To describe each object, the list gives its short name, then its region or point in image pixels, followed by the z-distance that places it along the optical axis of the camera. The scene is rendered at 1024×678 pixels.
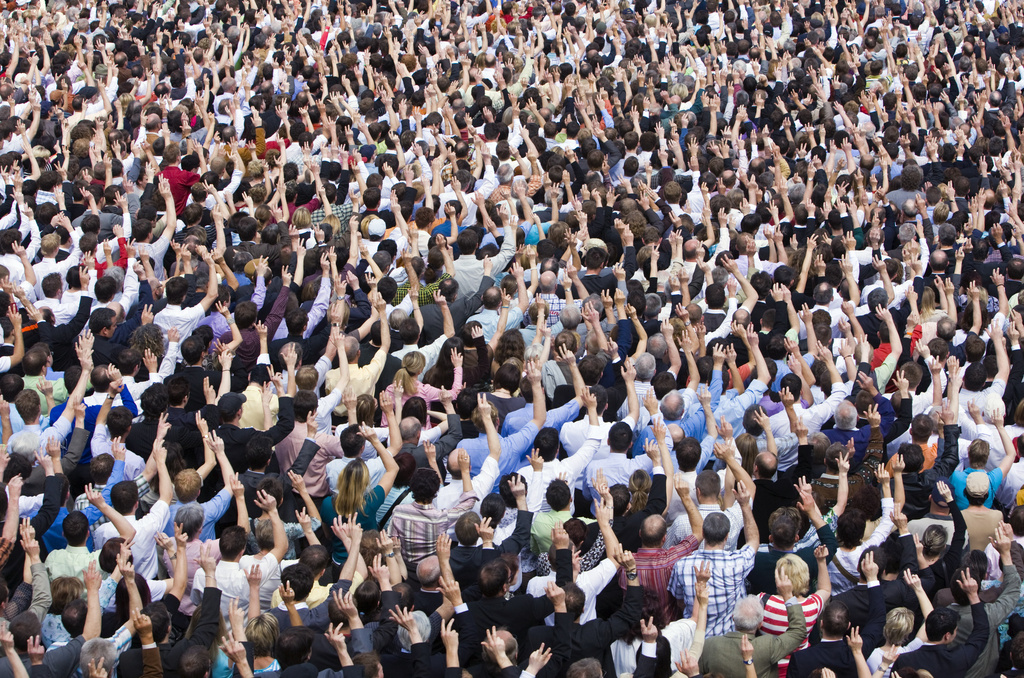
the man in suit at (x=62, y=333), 11.09
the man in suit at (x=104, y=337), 10.79
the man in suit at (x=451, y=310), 11.62
